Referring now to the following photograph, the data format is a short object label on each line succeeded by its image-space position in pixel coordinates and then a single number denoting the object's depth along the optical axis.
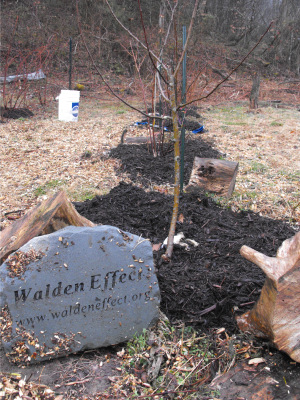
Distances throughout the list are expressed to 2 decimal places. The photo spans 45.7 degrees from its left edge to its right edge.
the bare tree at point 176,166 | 2.21
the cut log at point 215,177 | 4.11
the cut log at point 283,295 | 1.77
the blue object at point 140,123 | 7.13
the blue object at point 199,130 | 6.94
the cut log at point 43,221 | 2.24
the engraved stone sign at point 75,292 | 1.90
